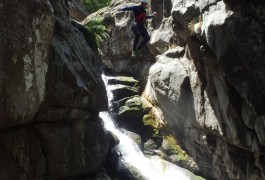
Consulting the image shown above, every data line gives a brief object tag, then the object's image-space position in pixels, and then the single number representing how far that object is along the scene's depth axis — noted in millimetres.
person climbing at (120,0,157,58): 13734
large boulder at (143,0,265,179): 10531
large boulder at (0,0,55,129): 8414
